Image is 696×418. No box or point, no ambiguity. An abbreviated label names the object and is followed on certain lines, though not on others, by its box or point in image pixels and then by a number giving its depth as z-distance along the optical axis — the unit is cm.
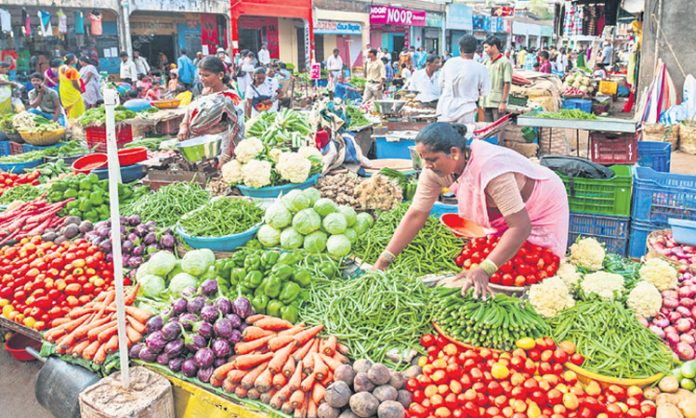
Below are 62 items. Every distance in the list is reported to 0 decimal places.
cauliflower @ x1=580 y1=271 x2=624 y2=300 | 296
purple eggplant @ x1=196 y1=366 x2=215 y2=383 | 288
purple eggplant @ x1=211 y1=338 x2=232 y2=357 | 294
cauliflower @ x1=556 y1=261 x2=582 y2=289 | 312
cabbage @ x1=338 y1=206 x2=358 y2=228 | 420
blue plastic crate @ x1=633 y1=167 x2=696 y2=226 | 434
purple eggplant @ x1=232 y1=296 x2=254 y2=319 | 313
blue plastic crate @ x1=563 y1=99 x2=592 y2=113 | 1368
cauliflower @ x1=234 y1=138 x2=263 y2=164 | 512
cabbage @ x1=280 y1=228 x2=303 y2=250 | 403
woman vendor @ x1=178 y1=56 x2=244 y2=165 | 536
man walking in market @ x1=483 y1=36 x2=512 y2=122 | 860
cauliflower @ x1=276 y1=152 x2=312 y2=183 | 497
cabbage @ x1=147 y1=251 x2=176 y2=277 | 388
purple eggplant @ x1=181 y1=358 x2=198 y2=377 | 292
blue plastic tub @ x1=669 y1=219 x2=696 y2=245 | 393
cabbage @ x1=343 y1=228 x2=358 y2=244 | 407
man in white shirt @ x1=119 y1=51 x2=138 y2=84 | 1491
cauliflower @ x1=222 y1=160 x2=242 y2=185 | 507
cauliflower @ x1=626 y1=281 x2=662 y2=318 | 288
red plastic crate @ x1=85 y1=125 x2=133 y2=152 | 823
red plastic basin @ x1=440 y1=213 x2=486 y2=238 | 397
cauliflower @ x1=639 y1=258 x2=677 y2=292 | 313
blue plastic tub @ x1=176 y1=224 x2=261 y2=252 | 409
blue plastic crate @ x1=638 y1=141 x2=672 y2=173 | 598
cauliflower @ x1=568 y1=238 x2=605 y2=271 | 340
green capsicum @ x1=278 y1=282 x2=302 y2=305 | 321
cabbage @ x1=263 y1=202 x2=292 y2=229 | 413
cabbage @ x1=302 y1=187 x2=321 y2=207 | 428
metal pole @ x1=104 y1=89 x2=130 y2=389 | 247
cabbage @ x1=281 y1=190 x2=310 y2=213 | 416
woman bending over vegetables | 286
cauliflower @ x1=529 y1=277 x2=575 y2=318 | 287
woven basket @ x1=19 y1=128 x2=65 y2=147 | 852
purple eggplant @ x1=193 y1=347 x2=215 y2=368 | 289
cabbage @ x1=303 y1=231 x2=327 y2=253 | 396
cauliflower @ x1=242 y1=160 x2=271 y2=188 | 493
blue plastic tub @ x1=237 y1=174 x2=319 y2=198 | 493
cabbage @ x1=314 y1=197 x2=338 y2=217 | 414
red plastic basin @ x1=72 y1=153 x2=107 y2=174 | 623
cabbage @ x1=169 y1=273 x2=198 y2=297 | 364
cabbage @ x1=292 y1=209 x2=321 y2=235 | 403
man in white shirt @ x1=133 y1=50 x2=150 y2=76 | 1598
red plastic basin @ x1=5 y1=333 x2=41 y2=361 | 434
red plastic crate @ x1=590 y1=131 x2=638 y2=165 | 582
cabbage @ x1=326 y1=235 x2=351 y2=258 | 391
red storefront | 1696
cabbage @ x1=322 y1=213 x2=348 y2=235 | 402
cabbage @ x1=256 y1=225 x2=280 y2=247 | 415
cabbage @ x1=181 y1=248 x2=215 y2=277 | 379
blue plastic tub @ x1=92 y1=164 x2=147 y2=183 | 603
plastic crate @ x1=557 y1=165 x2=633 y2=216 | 445
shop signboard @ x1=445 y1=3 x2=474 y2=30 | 3406
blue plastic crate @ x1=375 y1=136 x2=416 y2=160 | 749
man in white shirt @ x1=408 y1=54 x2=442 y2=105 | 1022
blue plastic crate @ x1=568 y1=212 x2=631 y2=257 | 458
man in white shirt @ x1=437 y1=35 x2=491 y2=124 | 725
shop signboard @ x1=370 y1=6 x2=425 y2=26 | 2733
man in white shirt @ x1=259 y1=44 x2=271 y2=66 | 1916
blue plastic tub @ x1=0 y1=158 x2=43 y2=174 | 740
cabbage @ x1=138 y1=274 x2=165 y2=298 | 374
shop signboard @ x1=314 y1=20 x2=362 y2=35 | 2439
